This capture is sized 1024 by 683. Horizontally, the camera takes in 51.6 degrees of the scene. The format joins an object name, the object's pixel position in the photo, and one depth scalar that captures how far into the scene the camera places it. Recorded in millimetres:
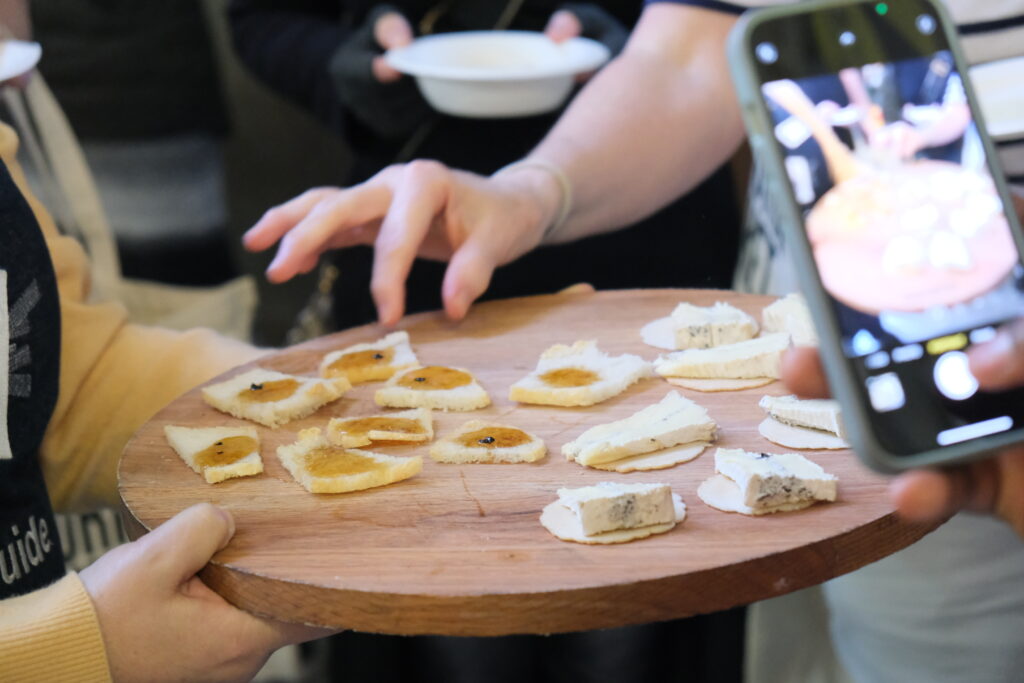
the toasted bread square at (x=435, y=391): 908
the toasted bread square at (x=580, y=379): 893
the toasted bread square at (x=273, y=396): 893
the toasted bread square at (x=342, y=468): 763
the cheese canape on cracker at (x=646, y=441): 789
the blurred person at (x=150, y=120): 2057
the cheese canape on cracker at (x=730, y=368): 914
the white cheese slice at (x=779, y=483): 700
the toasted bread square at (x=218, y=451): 790
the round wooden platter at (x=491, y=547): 637
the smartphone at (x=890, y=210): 582
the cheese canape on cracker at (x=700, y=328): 976
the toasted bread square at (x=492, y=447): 805
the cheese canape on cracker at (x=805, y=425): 800
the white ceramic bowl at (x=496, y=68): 1317
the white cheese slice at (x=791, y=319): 960
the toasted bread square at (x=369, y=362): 972
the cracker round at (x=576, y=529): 684
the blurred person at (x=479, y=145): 1528
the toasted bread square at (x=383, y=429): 840
